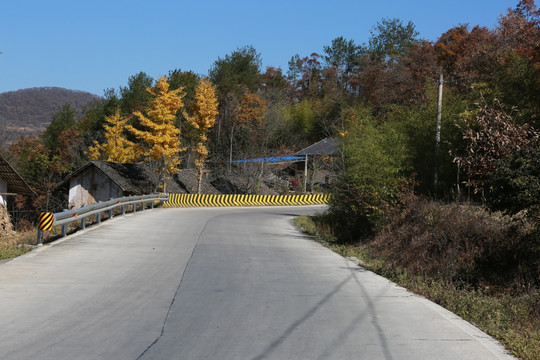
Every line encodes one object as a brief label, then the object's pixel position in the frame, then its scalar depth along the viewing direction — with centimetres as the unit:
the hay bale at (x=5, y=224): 2305
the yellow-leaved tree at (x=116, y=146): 6650
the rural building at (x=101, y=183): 5459
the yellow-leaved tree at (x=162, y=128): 5109
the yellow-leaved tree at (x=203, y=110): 5756
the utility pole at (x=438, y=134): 2270
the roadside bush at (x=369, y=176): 2209
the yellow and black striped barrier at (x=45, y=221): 1445
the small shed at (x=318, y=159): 6675
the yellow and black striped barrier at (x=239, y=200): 4778
